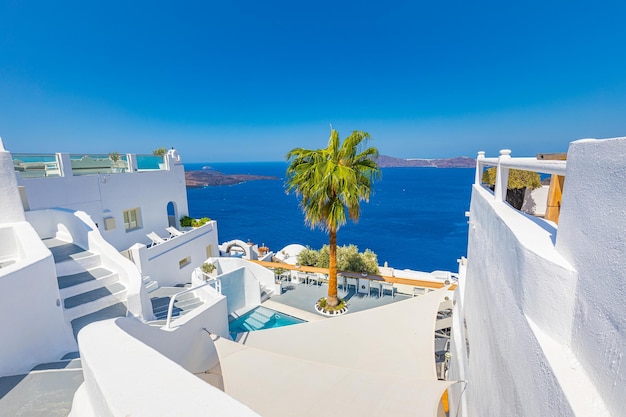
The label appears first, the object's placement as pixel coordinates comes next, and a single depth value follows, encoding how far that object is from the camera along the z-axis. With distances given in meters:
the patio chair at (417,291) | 10.36
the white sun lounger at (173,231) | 13.59
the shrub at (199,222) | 14.95
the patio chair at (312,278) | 12.48
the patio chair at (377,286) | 10.98
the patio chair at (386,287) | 10.87
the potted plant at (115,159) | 12.16
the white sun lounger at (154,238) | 12.33
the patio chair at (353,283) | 11.51
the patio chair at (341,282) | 11.75
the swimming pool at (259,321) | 10.02
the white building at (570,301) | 1.36
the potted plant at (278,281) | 11.94
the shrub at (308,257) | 16.31
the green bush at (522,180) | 5.35
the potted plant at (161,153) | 14.28
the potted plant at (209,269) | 11.52
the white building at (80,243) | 4.34
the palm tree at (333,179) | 8.98
